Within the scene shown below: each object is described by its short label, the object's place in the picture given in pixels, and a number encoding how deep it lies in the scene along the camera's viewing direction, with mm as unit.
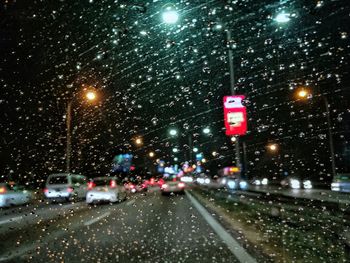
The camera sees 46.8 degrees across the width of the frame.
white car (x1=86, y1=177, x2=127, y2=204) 20281
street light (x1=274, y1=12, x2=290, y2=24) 13383
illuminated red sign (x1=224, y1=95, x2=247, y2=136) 18203
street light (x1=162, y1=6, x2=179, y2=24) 14094
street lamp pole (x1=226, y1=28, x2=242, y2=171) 19172
